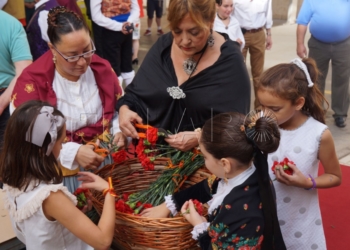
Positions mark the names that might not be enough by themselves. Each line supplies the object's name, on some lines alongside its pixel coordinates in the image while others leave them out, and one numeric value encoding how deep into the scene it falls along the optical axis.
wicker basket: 1.84
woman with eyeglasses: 2.35
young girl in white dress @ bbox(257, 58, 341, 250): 2.21
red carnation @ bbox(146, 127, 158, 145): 2.25
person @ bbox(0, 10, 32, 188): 3.03
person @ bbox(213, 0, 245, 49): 5.25
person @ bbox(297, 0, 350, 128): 5.07
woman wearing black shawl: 2.34
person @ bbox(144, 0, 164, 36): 10.31
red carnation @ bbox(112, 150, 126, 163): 2.30
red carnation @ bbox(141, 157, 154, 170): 2.31
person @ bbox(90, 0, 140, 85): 5.46
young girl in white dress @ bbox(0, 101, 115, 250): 1.82
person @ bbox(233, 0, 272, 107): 5.71
